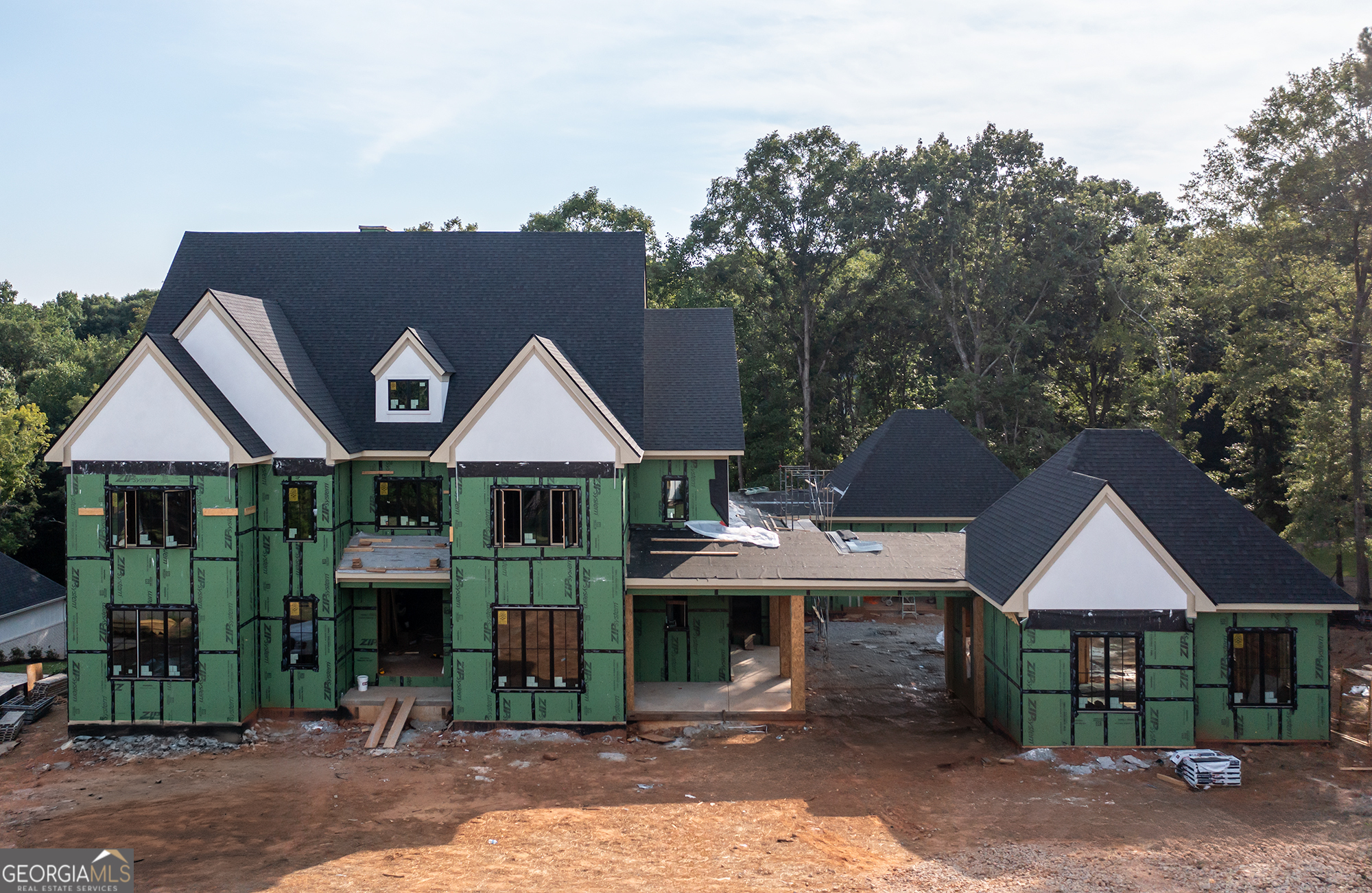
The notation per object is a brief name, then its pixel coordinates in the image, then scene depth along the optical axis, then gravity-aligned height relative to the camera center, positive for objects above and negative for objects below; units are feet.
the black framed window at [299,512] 68.08 -5.83
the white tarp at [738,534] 74.74 -8.39
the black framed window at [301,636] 68.18 -15.41
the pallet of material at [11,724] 65.92 -21.73
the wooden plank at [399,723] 62.90 -21.05
